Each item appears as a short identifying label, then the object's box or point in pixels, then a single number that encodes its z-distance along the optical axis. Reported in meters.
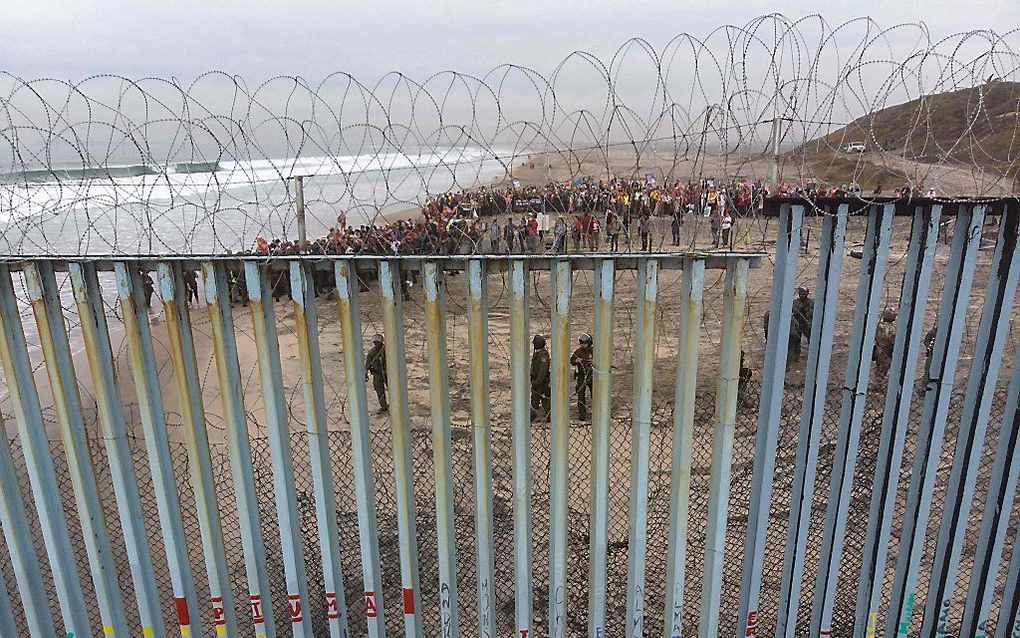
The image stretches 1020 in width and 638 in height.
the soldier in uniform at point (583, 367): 8.66
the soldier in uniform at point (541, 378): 8.48
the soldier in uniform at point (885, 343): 9.67
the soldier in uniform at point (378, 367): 8.67
